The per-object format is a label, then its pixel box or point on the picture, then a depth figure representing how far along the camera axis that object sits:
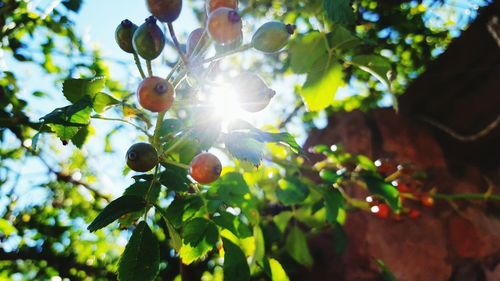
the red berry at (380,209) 0.29
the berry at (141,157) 0.13
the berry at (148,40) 0.13
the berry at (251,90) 0.13
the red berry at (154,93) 0.12
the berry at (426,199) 0.32
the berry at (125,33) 0.14
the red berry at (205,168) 0.14
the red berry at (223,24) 0.12
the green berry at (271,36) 0.13
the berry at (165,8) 0.13
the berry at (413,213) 0.33
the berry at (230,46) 0.13
